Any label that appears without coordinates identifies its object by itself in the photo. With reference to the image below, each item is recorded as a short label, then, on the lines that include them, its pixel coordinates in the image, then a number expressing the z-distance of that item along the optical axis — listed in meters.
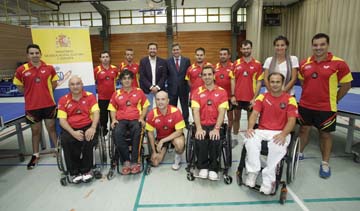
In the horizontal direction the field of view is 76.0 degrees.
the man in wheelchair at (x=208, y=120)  2.24
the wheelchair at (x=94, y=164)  2.29
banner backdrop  3.19
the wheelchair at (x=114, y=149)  2.40
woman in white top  2.53
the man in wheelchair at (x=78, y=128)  2.32
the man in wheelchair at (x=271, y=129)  1.94
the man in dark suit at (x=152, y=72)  3.54
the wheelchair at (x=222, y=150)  2.23
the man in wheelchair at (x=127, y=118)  2.42
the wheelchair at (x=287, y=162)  1.98
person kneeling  2.54
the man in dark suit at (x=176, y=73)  3.63
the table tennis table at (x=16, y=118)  2.66
